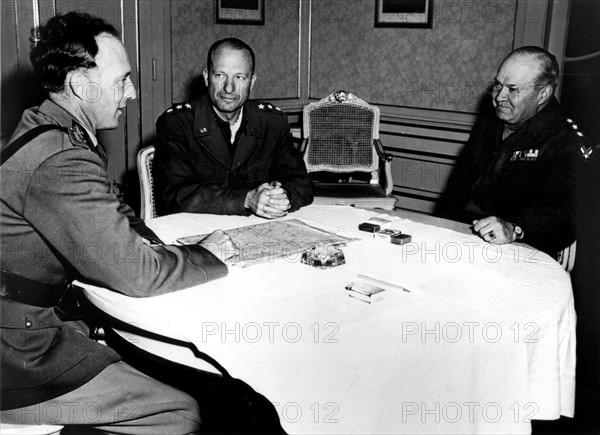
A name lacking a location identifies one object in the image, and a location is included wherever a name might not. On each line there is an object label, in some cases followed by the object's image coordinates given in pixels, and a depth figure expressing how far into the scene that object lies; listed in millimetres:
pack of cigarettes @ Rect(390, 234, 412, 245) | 2180
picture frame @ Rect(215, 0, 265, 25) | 5332
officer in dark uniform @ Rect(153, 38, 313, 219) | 2945
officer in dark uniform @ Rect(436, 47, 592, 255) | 2586
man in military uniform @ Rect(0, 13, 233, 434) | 1572
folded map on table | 1994
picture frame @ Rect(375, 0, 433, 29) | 5324
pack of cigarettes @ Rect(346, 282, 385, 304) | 1649
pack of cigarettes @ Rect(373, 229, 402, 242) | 2250
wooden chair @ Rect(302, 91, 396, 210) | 5102
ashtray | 1906
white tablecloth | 1413
